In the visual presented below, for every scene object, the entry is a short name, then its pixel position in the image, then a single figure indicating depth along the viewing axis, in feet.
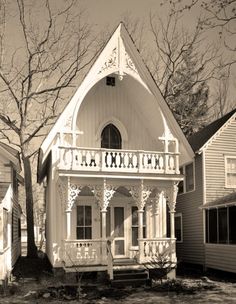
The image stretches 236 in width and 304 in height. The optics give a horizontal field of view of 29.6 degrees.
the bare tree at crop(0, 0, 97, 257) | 97.76
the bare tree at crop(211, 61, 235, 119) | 155.75
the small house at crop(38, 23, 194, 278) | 56.80
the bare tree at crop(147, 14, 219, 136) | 128.06
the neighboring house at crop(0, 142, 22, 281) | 51.98
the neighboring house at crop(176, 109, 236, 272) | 66.28
